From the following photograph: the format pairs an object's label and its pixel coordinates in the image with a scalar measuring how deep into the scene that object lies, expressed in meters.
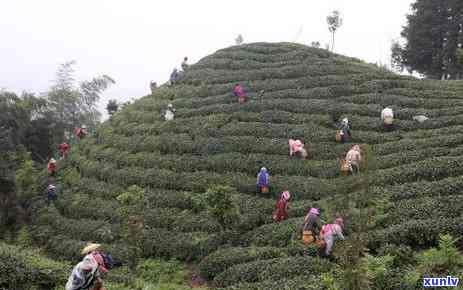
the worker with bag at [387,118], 21.44
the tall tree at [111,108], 38.88
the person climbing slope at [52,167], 26.28
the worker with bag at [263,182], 18.64
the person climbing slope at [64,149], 28.07
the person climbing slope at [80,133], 30.59
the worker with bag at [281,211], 16.61
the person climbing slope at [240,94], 26.96
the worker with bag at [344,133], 21.31
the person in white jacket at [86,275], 9.12
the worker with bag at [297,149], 20.72
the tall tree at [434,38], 37.81
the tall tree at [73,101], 38.64
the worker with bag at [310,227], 13.91
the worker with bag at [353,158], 17.75
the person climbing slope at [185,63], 36.99
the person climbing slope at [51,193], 23.00
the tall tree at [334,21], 44.47
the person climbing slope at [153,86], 35.22
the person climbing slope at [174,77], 33.88
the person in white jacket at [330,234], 12.41
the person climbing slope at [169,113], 26.80
